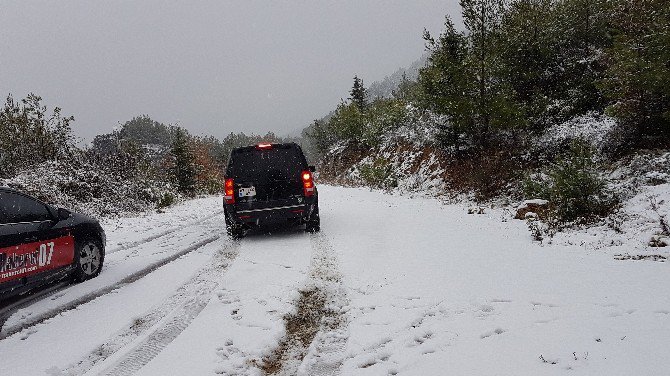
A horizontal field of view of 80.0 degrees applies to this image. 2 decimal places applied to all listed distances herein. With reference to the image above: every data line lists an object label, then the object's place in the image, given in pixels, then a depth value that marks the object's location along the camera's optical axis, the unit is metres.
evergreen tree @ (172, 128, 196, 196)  35.69
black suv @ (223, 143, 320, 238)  8.48
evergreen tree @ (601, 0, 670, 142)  9.23
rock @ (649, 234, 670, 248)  5.75
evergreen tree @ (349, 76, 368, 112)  49.29
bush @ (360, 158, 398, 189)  20.50
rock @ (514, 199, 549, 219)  8.64
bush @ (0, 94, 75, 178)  15.38
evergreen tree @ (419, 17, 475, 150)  13.70
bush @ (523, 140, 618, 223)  7.68
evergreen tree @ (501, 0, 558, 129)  13.44
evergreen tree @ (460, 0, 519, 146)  13.05
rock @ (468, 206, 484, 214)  10.18
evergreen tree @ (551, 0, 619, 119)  12.98
